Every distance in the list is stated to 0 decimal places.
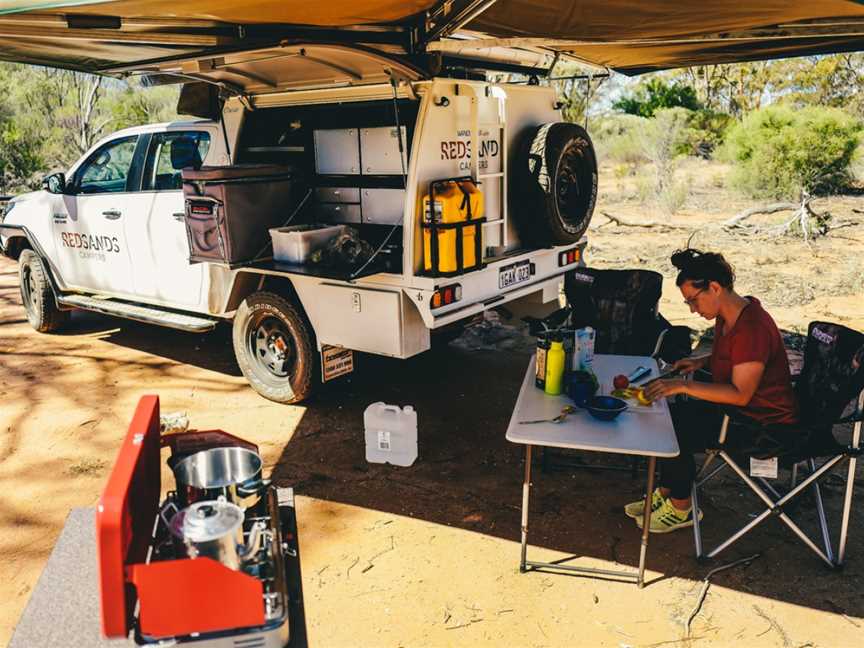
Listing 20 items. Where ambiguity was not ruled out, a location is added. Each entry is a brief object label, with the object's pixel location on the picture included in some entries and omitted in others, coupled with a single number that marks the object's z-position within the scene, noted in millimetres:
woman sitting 3400
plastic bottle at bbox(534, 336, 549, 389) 3735
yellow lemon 3471
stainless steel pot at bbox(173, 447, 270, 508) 2793
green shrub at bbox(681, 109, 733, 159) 22533
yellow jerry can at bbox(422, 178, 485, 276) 4570
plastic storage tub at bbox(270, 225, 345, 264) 4914
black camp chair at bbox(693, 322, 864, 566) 3371
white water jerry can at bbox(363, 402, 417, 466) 4668
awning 3684
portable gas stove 2262
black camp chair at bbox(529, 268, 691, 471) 4973
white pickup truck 4719
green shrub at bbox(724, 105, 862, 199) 12438
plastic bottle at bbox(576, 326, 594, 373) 3840
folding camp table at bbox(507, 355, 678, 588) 3146
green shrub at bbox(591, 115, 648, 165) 20125
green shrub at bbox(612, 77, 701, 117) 26141
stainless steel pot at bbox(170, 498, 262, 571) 2404
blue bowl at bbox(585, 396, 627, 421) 3381
